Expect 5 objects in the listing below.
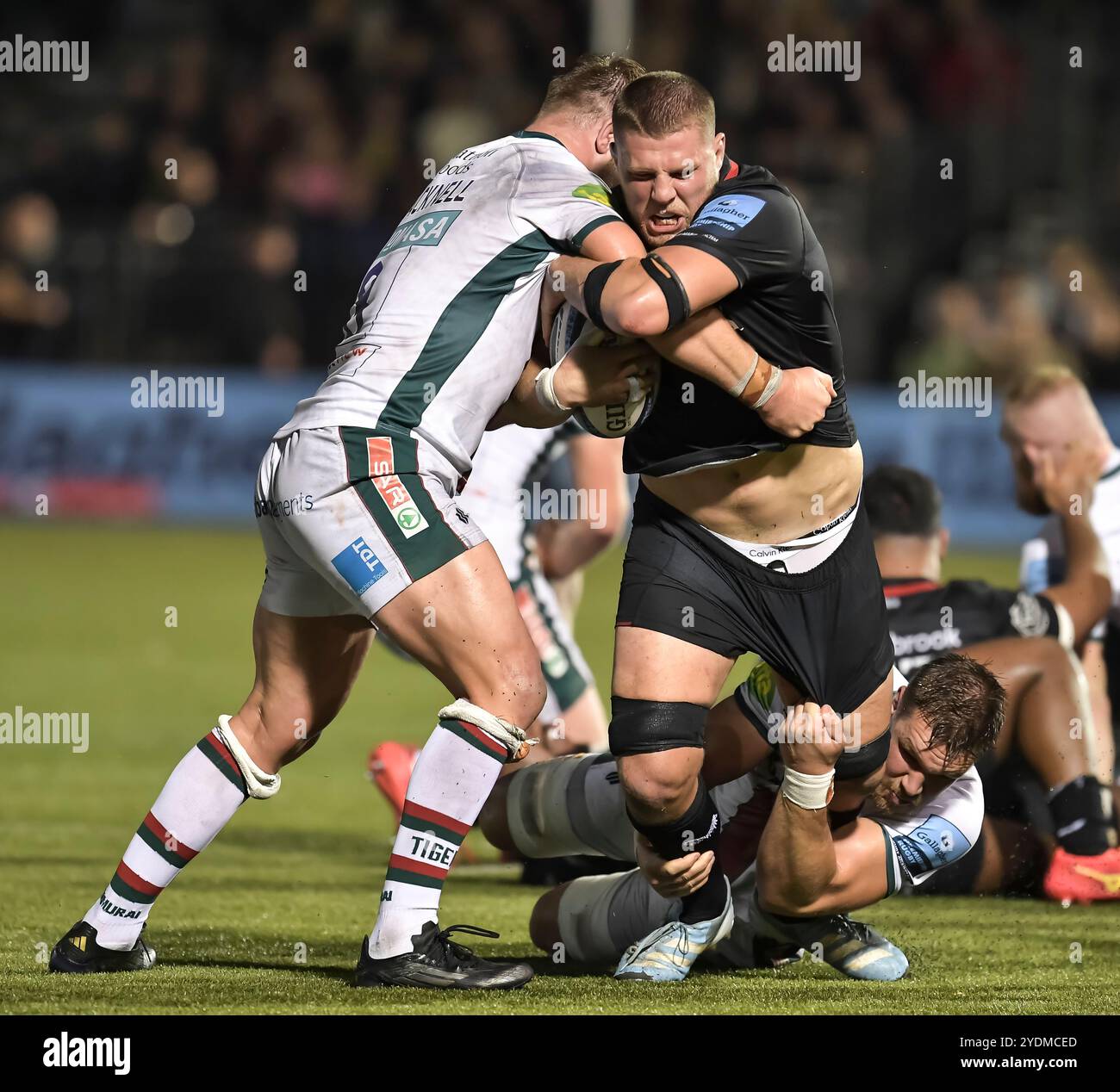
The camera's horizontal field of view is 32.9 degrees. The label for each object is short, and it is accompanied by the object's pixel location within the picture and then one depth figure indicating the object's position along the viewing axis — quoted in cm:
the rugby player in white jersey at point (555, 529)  728
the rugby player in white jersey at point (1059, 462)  723
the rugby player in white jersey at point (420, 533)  457
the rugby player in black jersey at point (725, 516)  461
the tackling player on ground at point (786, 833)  468
